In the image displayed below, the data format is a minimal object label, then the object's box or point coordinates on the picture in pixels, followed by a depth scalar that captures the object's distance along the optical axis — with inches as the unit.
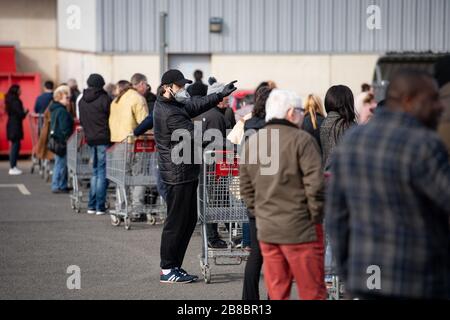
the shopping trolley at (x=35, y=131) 848.3
